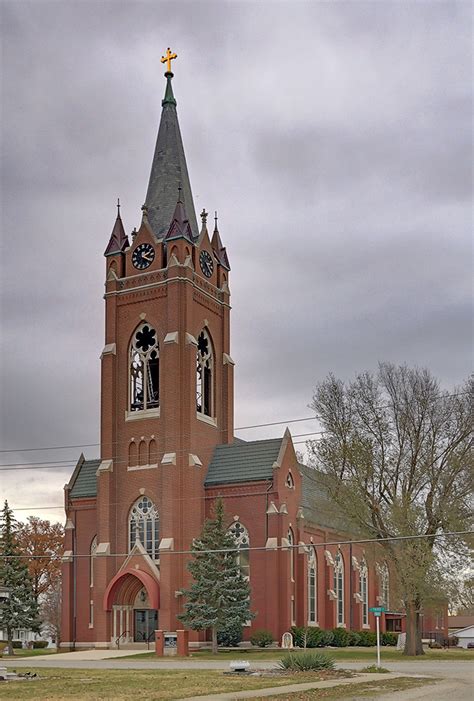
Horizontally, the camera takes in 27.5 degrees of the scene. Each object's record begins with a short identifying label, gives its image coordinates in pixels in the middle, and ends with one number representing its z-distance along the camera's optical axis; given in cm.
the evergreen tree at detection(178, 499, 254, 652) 5112
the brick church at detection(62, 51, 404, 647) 5647
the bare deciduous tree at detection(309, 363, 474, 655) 4578
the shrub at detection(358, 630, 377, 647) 6648
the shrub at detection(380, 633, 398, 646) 7165
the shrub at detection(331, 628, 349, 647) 6165
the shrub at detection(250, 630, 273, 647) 5362
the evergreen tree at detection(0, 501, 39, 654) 5734
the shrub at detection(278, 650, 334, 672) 3275
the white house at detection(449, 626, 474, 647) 9853
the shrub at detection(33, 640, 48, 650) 7900
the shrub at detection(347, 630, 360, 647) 6446
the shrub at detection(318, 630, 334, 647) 5908
